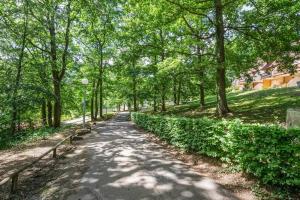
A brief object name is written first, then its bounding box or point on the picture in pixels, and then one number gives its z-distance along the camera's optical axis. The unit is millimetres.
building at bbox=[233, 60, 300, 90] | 16669
